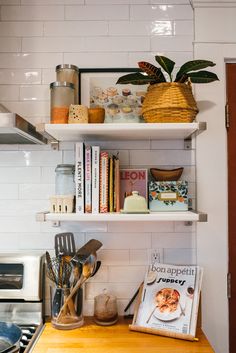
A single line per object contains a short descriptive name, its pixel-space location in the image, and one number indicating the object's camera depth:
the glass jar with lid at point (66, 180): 1.62
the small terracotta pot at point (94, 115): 1.50
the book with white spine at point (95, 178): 1.53
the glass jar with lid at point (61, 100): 1.49
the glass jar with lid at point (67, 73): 1.59
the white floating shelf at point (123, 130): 1.41
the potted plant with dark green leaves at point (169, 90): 1.42
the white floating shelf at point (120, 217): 1.43
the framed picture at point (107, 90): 1.69
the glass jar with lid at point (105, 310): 1.58
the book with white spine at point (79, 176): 1.53
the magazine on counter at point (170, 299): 1.48
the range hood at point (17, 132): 1.23
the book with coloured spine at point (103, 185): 1.53
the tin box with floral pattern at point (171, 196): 1.56
